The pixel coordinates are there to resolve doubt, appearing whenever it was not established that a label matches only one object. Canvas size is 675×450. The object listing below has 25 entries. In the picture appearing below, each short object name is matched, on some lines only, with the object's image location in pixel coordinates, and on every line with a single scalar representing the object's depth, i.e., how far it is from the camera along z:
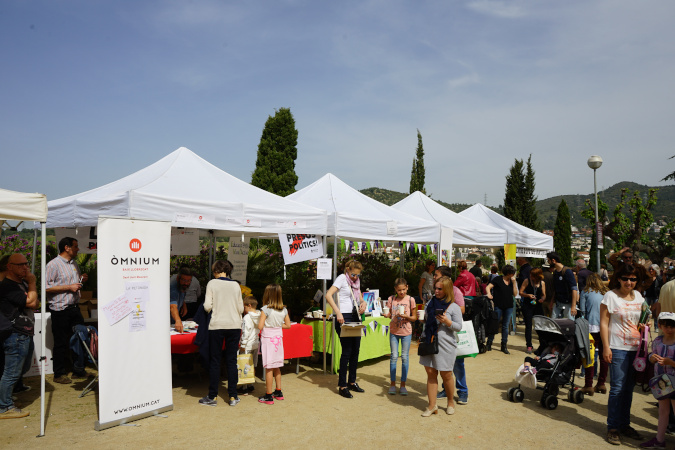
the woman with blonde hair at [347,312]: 5.64
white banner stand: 4.41
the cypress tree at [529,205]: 37.66
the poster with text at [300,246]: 6.73
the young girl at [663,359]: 3.99
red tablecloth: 6.60
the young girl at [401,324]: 5.68
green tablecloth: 6.93
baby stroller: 5.47
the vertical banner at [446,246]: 9.05
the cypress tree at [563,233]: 32.38
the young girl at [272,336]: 5.34
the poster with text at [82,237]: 7.56
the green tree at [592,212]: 28.59
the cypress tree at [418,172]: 32.41
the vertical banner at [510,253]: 11.34
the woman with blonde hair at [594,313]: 6.01
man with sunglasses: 4.61
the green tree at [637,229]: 27.71
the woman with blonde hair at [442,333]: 4.88
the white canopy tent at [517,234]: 12.37
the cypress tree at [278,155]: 23.70
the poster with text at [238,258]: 9.25
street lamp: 13.27
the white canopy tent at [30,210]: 3.98
